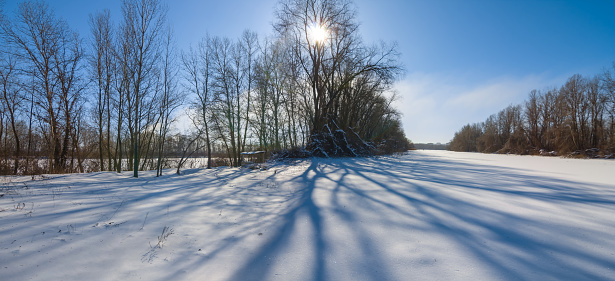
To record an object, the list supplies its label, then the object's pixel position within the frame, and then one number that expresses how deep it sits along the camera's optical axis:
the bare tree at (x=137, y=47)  9.75
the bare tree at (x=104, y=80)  13.40
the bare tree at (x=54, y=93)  11.05
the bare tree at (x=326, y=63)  14.39
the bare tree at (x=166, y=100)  10.81
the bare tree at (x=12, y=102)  10.80
